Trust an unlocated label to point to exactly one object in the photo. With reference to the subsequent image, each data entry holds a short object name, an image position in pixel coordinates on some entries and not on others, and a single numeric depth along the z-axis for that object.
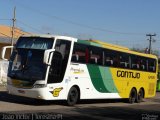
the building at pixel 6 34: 54.66
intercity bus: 18.41
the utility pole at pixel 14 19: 57.34
